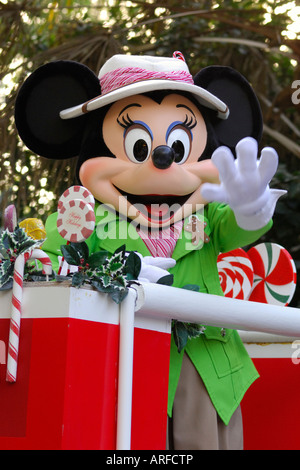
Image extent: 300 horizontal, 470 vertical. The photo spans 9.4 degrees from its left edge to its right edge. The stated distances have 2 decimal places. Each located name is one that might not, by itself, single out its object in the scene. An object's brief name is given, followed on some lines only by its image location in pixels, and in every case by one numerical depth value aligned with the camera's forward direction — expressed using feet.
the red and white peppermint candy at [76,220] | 16.60
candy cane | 16.11
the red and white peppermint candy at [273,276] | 20.63
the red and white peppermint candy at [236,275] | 20.57
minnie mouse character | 17.99
